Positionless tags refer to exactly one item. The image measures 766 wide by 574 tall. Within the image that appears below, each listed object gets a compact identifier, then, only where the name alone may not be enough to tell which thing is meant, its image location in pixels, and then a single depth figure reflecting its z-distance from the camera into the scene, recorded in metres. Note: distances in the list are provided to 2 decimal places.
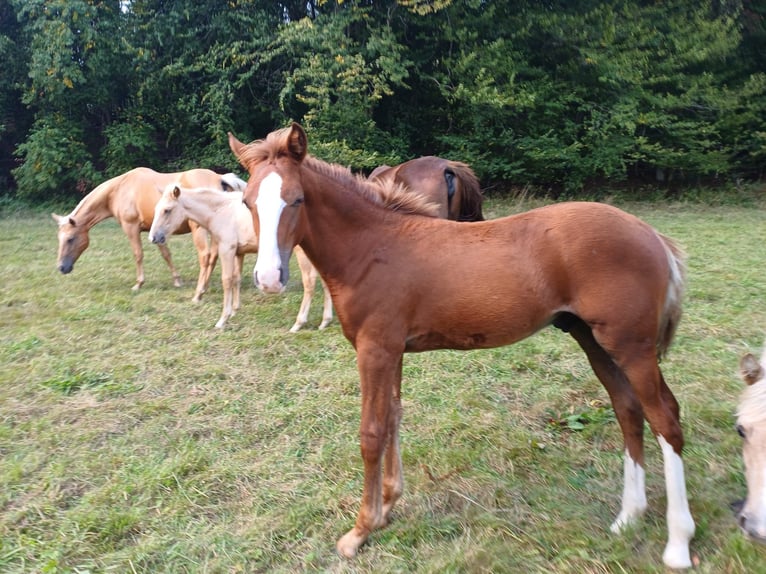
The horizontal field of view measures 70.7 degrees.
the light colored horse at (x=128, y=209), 7.27
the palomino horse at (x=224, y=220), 5.96
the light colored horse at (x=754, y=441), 1.86
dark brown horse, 6.00
